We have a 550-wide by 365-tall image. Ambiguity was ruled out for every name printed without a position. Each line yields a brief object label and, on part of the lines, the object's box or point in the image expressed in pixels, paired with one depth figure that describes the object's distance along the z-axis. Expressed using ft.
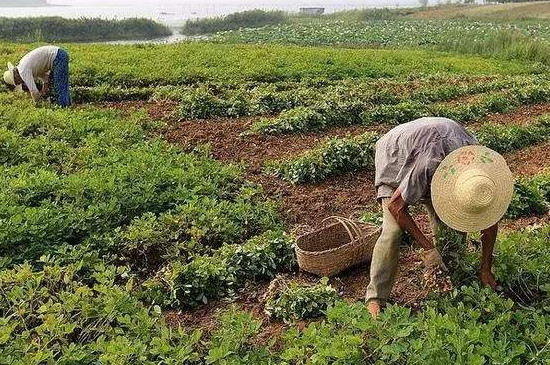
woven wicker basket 15.89
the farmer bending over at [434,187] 10.88
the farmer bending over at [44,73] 30.78
